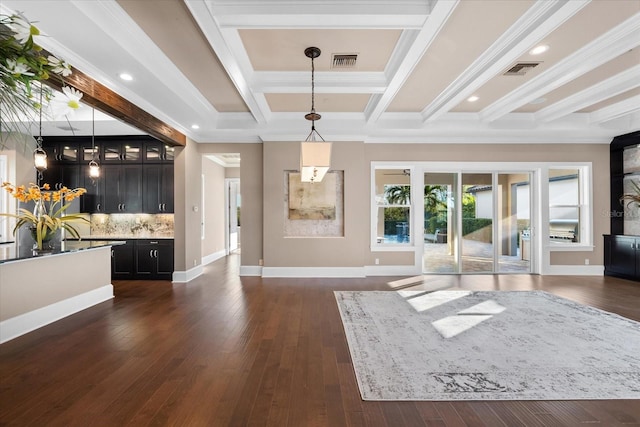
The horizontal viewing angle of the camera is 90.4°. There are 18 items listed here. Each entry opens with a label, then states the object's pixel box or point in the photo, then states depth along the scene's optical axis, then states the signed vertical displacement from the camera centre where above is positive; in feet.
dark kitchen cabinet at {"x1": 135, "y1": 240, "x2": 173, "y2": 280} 20.61 -2.78
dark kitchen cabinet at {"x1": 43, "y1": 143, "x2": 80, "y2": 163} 20.83 +4.25
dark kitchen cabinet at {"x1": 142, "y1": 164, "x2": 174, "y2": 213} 20.97 +1.79
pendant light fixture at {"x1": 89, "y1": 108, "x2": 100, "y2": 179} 15.23 +2.18
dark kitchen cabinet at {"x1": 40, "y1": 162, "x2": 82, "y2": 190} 20.84 +2.66
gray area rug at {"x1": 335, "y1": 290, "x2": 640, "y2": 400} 7.87 -4.28
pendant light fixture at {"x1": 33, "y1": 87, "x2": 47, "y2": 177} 11.96 +2.15
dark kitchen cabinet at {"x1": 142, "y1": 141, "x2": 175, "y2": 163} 20.94 +4.14
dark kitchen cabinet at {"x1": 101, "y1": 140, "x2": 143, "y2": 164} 20.98 +4.25
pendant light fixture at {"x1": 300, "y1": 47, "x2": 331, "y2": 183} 13.00 +2.47
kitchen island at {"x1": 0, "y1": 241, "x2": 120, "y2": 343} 11.18 -2.80
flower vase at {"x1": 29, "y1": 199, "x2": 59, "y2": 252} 12.94 -0.73
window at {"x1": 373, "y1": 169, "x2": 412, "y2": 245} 22.68 +0.67
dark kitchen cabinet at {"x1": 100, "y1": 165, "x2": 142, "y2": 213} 21.02 +1.80
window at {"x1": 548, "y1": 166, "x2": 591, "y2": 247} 22.47 +0.56
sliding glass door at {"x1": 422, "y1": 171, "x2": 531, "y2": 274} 22.54 -0.56
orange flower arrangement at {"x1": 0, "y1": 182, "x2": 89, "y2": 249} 12.43 -0.15
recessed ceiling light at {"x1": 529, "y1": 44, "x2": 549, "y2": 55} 11.74 +6.21
